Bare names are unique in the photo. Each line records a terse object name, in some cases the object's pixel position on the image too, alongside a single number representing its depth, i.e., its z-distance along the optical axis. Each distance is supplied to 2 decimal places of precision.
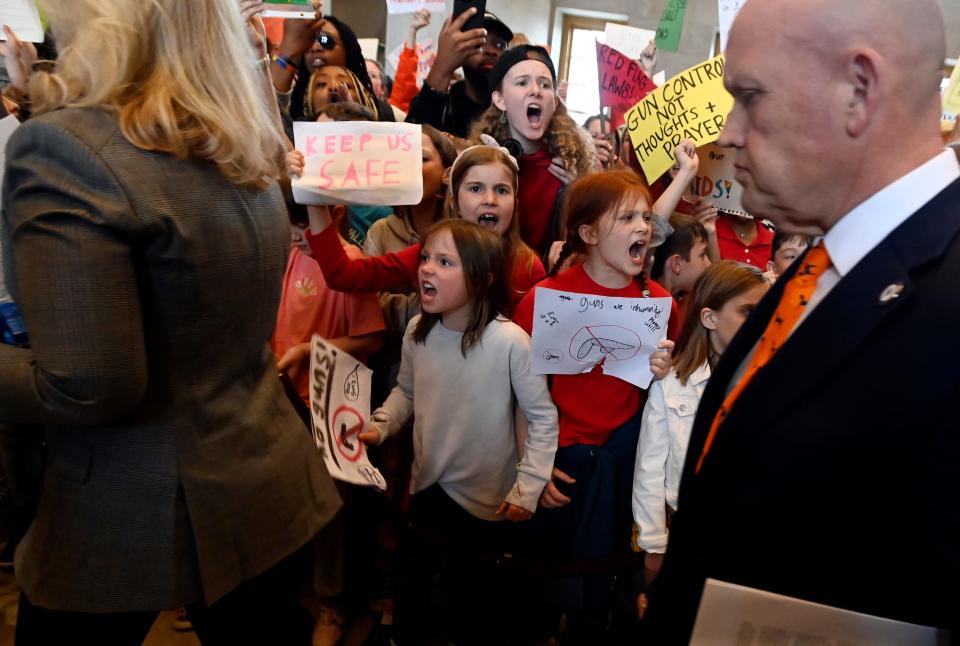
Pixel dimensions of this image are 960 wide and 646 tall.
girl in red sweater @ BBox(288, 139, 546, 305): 2.19
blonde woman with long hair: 1.00
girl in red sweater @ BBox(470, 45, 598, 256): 2.71
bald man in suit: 0.72
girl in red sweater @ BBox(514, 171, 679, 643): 2.00
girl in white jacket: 1.88
